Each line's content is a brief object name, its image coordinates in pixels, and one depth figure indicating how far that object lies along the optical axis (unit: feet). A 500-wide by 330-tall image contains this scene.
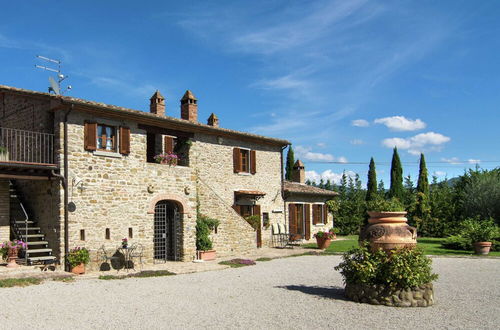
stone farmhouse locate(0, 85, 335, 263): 39.45
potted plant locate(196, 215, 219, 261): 50.29
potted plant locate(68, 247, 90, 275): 38.11
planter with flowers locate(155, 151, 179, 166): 48.96
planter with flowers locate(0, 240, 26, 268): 38.37
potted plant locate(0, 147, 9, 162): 41.27
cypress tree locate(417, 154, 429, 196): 101.74
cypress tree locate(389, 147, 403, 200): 108.58
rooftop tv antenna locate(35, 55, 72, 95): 46.16
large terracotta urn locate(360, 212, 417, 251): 26.18
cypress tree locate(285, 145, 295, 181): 114.21
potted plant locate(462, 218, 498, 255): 54.80
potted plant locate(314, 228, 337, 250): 61.00
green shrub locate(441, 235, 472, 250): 59.76
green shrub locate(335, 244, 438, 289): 24.70
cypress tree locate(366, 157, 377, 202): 109.60
